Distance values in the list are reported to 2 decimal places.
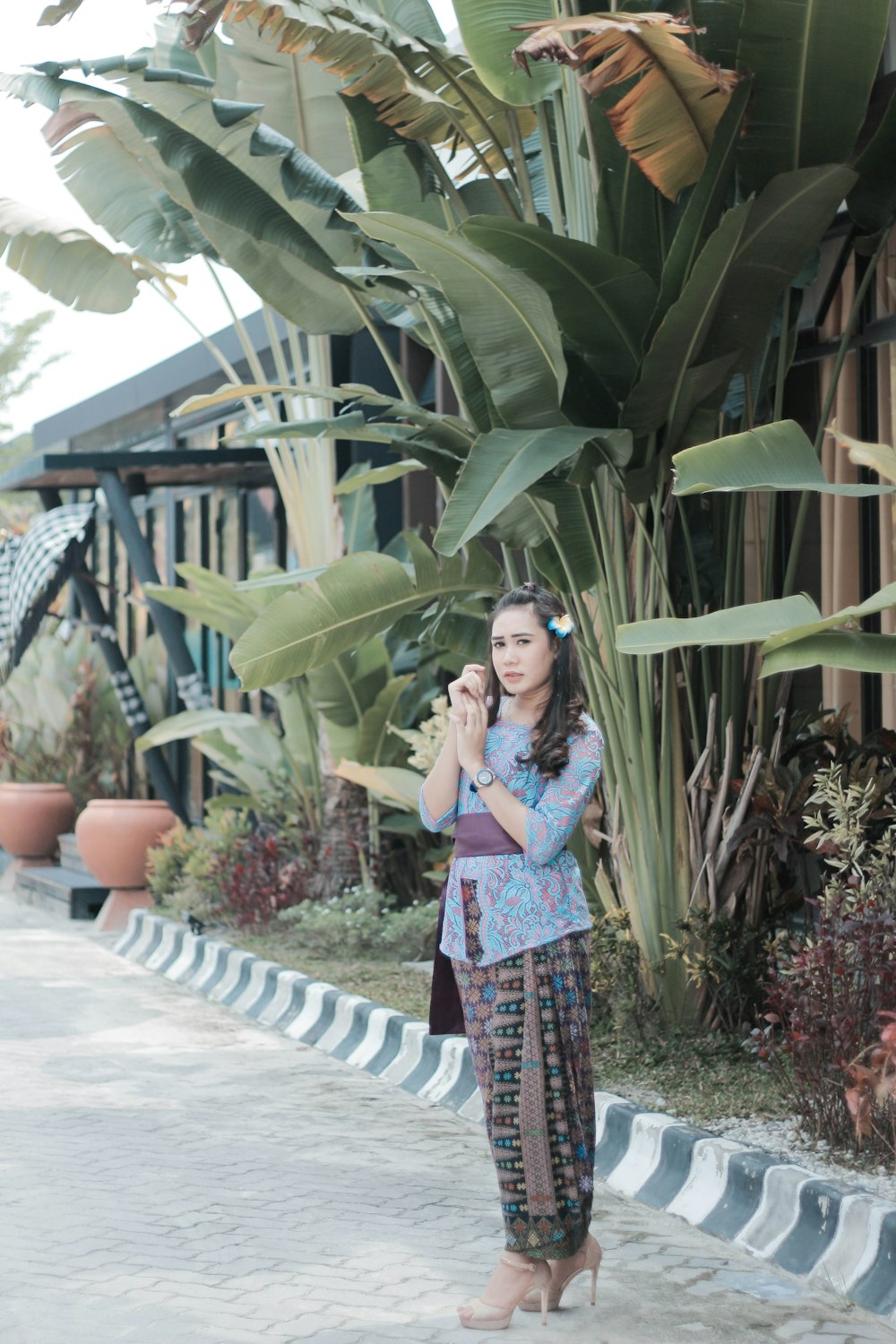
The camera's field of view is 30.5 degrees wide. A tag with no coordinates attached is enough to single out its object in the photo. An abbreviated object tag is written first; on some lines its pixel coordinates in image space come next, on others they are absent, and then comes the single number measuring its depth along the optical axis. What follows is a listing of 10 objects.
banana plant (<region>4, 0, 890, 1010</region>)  5.49
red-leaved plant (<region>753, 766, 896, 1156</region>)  5.08
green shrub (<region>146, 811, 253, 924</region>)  10.97
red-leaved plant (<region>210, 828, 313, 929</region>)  10.40
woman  4.11
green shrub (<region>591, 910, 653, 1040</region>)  6.50
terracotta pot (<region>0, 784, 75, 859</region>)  15.27
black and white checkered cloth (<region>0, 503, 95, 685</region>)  14.23
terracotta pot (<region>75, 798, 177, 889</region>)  12.48
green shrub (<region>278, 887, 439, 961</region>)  9.37
